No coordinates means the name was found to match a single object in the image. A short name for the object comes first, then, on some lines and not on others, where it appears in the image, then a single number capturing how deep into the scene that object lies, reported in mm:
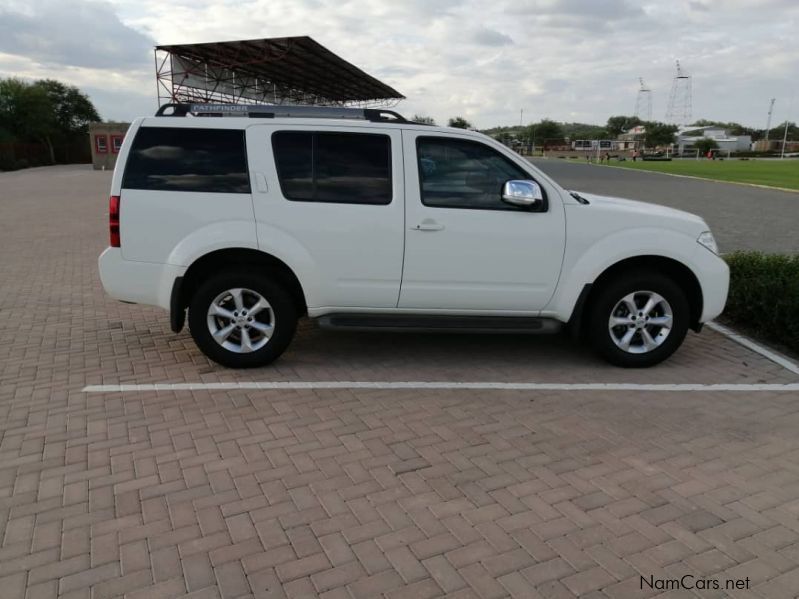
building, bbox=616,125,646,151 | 129500
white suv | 4879
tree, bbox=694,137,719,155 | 114938
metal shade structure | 37281
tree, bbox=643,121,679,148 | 121375
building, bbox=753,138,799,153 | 139250
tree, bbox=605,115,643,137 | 169375
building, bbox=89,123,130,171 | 47562
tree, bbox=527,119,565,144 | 146500
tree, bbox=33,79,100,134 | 66919
